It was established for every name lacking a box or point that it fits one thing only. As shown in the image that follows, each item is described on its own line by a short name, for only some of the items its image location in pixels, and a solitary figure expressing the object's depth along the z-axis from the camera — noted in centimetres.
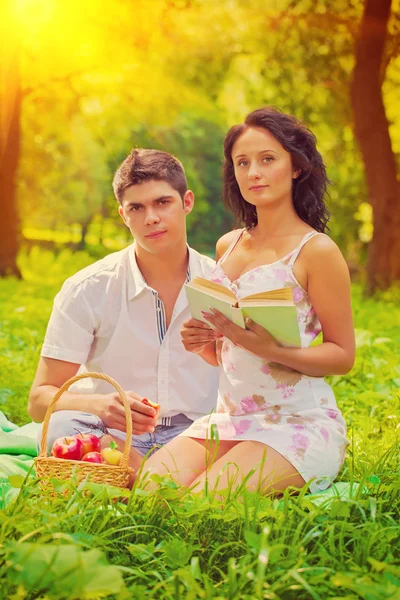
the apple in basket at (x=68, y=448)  349
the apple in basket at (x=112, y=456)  345
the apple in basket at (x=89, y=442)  356
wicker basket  327
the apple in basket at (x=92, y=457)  343
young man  411
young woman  340
